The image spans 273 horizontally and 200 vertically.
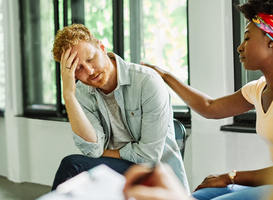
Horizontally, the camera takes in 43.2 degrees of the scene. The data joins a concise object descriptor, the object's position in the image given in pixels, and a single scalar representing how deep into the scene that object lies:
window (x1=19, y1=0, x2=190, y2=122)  2.92
